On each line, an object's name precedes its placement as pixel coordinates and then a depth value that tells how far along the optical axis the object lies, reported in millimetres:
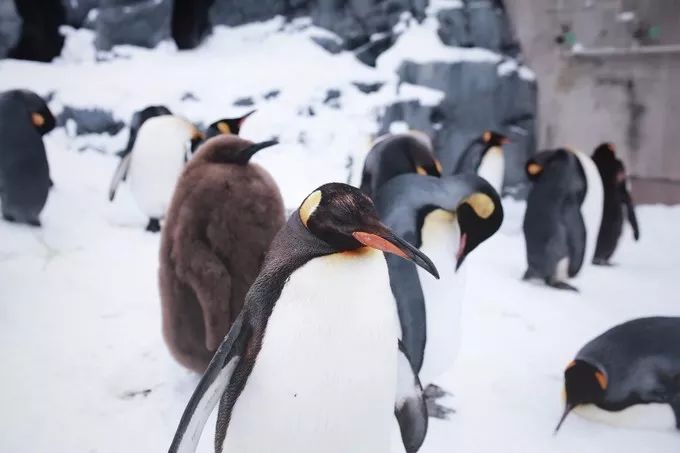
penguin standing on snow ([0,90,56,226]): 1720
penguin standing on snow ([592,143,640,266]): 2447
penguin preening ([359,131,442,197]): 1542
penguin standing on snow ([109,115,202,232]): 2111
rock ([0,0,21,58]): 2409
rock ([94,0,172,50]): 3908
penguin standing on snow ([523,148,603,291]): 2084
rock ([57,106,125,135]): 2670
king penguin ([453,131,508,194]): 3084
